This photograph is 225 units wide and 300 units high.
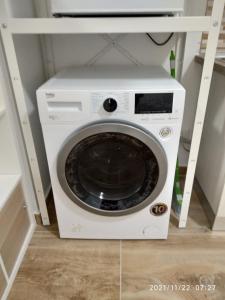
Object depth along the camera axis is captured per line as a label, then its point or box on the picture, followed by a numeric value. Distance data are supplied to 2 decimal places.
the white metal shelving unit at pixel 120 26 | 1.02
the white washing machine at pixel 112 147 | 1.09
